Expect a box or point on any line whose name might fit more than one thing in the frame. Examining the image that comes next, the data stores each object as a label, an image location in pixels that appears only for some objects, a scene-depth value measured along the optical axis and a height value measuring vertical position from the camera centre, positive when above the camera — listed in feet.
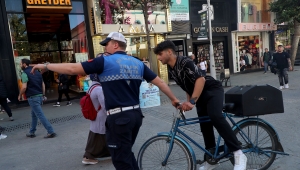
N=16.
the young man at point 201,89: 10.06 -1.57
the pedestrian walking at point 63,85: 33.53 -3.23
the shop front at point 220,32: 56.03 +4.11
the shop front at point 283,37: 68.95 +2.61
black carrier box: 10.39 -2.17
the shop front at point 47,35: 33.12 +4.56
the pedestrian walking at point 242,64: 60.89 -3.75
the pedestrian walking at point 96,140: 13.57 -4.39
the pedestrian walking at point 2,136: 20.36 -5.71
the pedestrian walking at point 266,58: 58.80 -2.49
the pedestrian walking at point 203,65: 46.92 -2.58
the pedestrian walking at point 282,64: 32.30 -2.24
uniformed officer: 8.03 -1.19
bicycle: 10.17 -4.05
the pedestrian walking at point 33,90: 18.54 -1.94
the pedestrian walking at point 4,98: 24.45 -3.20
